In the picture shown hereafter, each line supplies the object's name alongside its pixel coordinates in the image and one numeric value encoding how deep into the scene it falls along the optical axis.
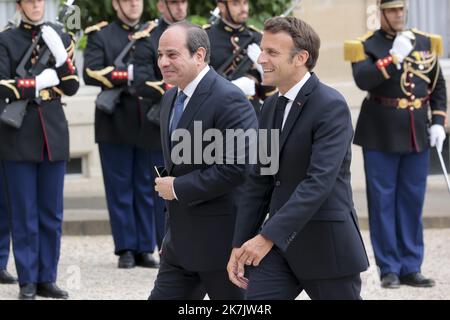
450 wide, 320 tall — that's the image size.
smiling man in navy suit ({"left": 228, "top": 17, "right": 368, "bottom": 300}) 10.67
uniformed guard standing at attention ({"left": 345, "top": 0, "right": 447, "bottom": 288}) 17.87
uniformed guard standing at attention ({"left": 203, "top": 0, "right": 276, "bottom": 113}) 18.92
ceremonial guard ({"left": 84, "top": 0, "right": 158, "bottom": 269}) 19.41
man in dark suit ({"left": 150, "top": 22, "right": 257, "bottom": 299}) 11.63
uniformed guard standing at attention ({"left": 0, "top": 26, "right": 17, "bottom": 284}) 18.25
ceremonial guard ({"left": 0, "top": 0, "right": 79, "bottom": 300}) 16.94
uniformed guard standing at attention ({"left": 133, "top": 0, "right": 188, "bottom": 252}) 19.02
